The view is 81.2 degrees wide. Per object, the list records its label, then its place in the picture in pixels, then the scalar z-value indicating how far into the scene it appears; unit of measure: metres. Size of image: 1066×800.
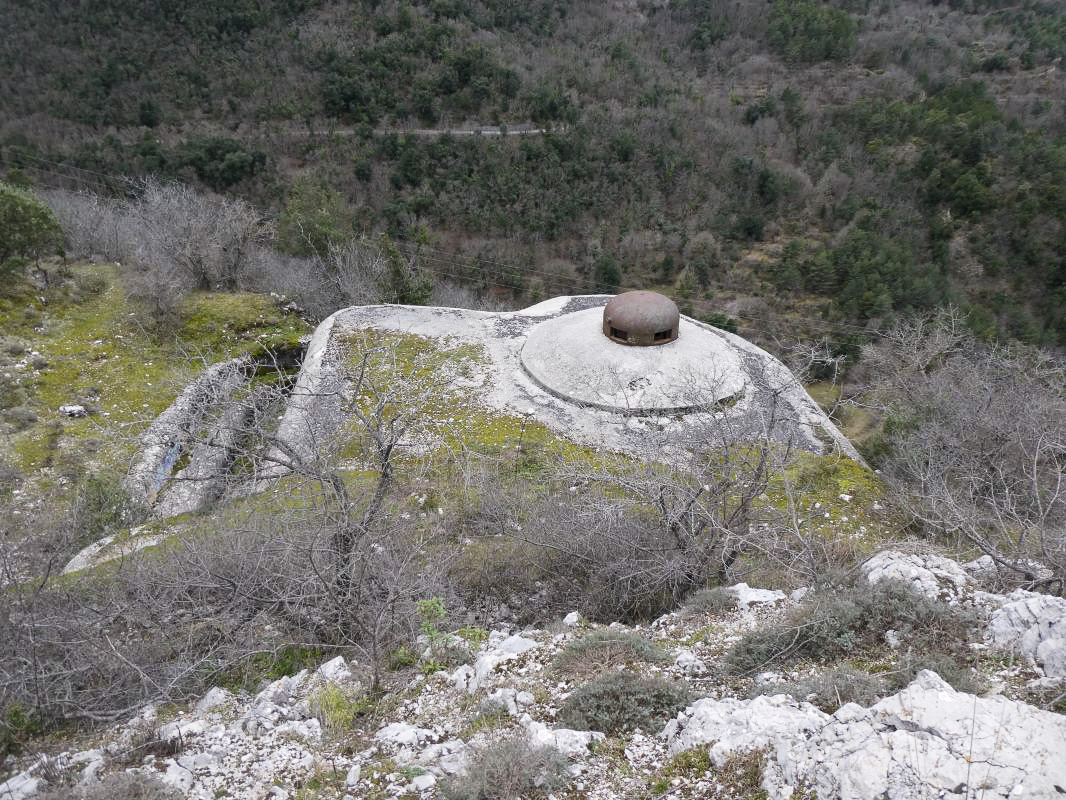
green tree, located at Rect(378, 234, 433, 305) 21.44
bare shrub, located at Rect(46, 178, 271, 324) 18.94
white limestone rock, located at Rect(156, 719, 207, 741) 4.94
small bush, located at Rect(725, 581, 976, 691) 5.03
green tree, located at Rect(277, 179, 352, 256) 22.52
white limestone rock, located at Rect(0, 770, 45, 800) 4.48
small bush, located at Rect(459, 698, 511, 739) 4.81
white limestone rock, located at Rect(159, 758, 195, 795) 4.41
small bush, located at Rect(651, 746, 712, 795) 4.05
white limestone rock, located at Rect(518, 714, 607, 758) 4.38
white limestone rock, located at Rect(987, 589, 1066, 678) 4.43
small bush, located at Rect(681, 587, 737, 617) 6.49
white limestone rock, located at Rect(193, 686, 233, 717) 5.57
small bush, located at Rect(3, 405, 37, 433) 13.14
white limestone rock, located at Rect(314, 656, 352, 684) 5.79
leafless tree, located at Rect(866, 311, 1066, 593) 6.82
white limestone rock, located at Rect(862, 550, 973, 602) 5.54
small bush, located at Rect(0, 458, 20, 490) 11.70
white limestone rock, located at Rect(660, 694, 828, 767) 4.05
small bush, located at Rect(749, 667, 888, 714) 4.31
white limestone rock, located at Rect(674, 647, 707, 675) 5.30
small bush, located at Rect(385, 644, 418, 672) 6.23
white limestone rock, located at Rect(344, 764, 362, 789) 4.39
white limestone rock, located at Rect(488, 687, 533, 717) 4.97
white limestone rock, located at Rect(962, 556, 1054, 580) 5.79
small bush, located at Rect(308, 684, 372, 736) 5.07
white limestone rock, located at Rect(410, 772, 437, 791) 4.23
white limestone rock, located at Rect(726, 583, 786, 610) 6.47
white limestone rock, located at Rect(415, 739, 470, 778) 4.40
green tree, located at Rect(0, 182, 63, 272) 16.97
